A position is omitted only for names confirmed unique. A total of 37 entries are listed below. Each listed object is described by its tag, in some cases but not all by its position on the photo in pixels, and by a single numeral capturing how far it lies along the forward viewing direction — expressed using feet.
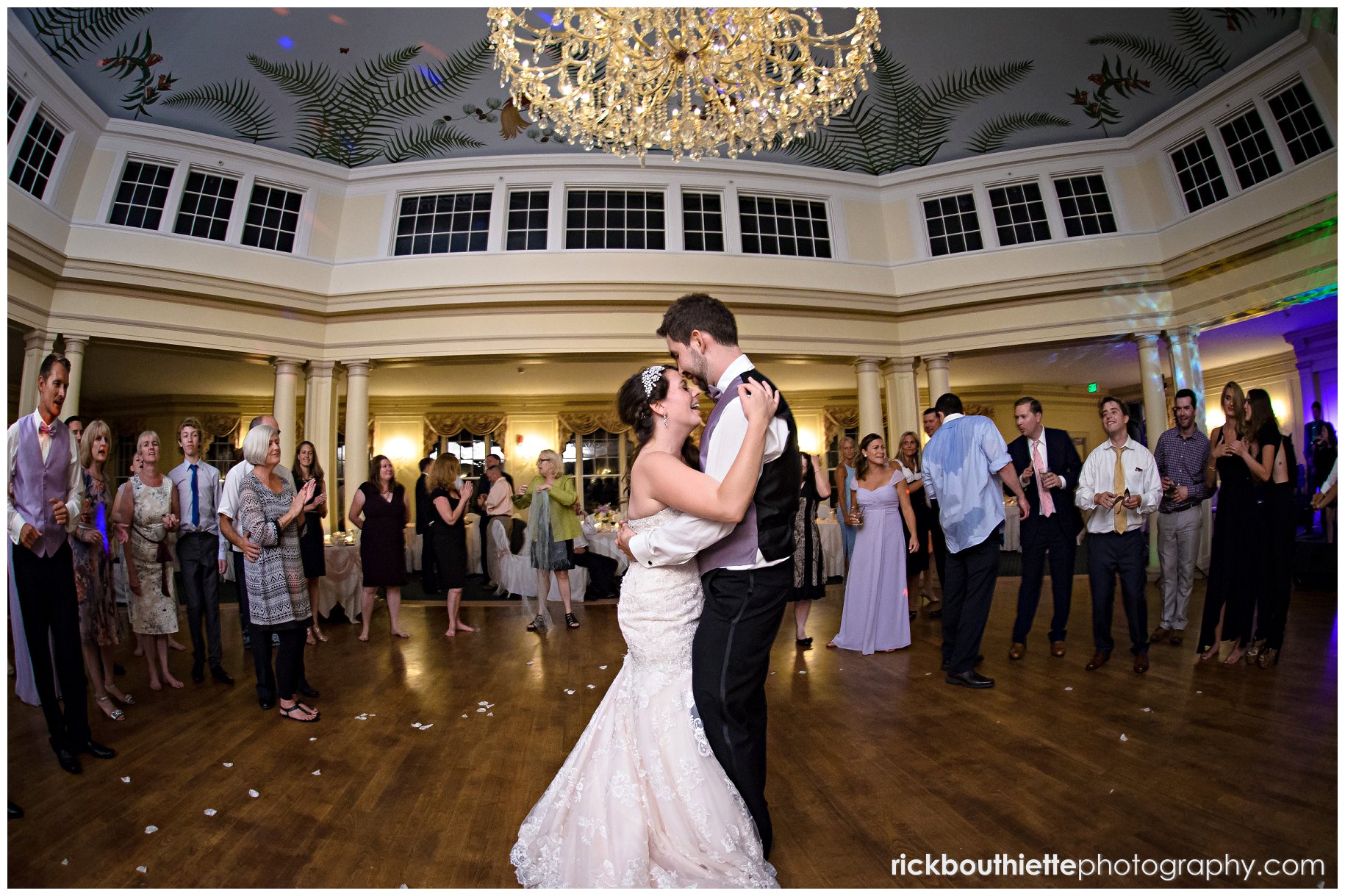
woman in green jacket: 19.44
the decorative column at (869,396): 30.30
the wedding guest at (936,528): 17.33
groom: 5.85
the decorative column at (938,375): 30.76
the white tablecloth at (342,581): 20.61
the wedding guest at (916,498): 18.78
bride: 5.80
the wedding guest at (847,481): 18.01
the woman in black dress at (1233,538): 12.63
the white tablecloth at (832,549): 28.32
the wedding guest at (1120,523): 13.02
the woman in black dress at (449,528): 18.39
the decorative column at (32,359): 23.71
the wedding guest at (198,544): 14.17
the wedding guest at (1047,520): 14.07
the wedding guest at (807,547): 15.74
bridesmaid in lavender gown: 15.52
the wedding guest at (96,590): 11.64
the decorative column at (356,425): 29.32
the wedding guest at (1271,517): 12.40
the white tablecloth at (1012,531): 33.07
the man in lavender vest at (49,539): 8.54
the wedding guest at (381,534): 17.80
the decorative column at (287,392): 28.45
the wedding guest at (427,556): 19.58
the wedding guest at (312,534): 16.14
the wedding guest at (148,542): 13.08
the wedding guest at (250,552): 11.09
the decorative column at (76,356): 25.20
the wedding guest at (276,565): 11.05
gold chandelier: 13.85
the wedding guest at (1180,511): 15.51
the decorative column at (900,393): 31.17
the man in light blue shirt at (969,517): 12.55
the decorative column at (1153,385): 28.14
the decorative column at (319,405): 28.89
